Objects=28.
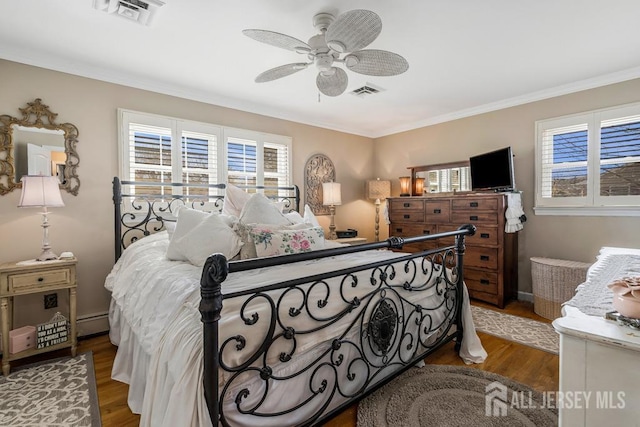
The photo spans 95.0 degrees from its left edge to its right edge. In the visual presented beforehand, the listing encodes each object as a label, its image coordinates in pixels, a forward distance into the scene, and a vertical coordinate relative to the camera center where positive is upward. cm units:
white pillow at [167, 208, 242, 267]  207 -22
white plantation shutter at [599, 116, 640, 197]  299 +53
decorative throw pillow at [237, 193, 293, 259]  259 -4
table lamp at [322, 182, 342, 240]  443 +19
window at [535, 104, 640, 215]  302 +49
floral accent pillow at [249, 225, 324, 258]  219 -25
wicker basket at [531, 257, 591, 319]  300 -79
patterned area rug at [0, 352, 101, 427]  168 -120
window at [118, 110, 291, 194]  304 +66
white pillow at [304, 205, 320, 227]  316 -9
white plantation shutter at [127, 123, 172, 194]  303 +58
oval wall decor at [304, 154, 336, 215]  449 +48
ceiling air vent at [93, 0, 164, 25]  187 +132
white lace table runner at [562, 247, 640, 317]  104 -35
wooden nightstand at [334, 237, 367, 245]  419 -47
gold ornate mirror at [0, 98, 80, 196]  247 +54
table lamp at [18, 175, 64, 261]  226 +11
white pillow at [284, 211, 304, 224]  295 -10
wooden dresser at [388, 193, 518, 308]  341 -37
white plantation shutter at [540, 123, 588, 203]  331 +53
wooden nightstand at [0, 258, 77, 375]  215 -58
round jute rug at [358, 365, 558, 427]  160 -116
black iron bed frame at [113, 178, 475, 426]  103 -61
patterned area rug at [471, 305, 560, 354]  255 -117
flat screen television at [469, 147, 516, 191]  342 +46
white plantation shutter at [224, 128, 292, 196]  371 +68
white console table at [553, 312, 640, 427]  82 -48
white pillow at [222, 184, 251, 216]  308 +9
